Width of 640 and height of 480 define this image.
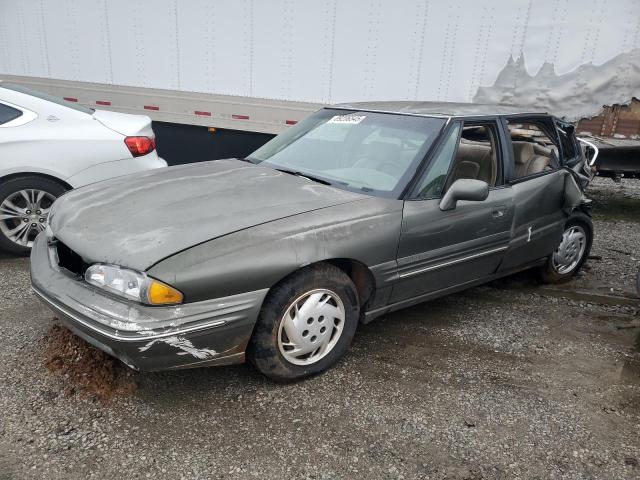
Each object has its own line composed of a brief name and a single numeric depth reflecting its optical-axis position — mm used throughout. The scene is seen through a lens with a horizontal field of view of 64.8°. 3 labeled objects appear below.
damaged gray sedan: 2375
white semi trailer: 5594
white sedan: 4340
